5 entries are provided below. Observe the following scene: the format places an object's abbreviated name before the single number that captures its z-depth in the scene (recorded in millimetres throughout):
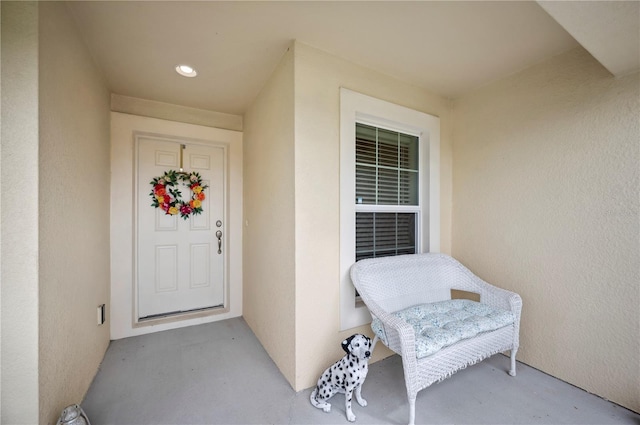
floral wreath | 2727
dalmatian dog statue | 1451
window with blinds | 2215
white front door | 2693
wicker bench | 1469
